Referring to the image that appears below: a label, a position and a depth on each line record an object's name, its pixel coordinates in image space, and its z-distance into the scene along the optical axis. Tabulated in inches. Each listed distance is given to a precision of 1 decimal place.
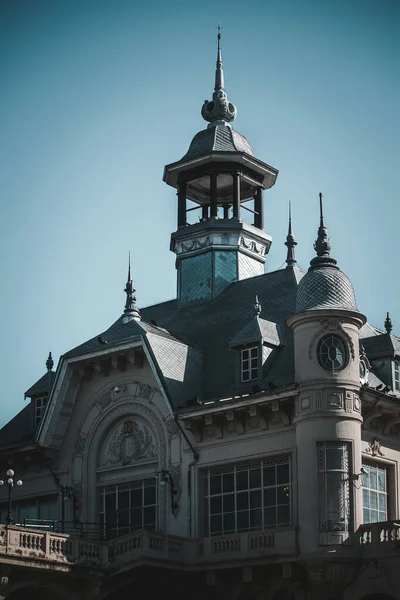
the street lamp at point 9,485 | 1759.4
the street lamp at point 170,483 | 1902.1
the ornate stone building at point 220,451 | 1736.0
